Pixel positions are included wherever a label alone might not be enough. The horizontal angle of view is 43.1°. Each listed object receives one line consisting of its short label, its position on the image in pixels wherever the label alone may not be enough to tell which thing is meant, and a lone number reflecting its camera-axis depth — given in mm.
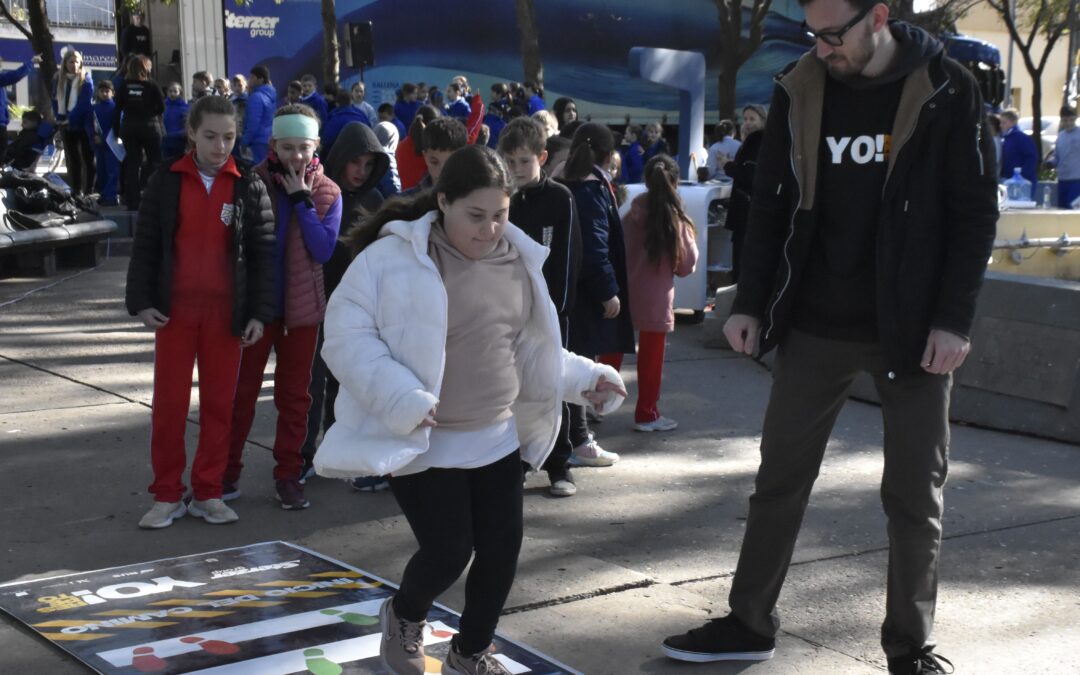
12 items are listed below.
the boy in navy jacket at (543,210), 5926
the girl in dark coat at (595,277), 6730
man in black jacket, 3840
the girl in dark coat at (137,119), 16812
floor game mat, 4137
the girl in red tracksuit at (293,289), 5762
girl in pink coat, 7762
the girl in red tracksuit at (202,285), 5430
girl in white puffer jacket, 3629
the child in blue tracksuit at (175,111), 18422
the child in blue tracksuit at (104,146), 17828
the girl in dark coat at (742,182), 10829
